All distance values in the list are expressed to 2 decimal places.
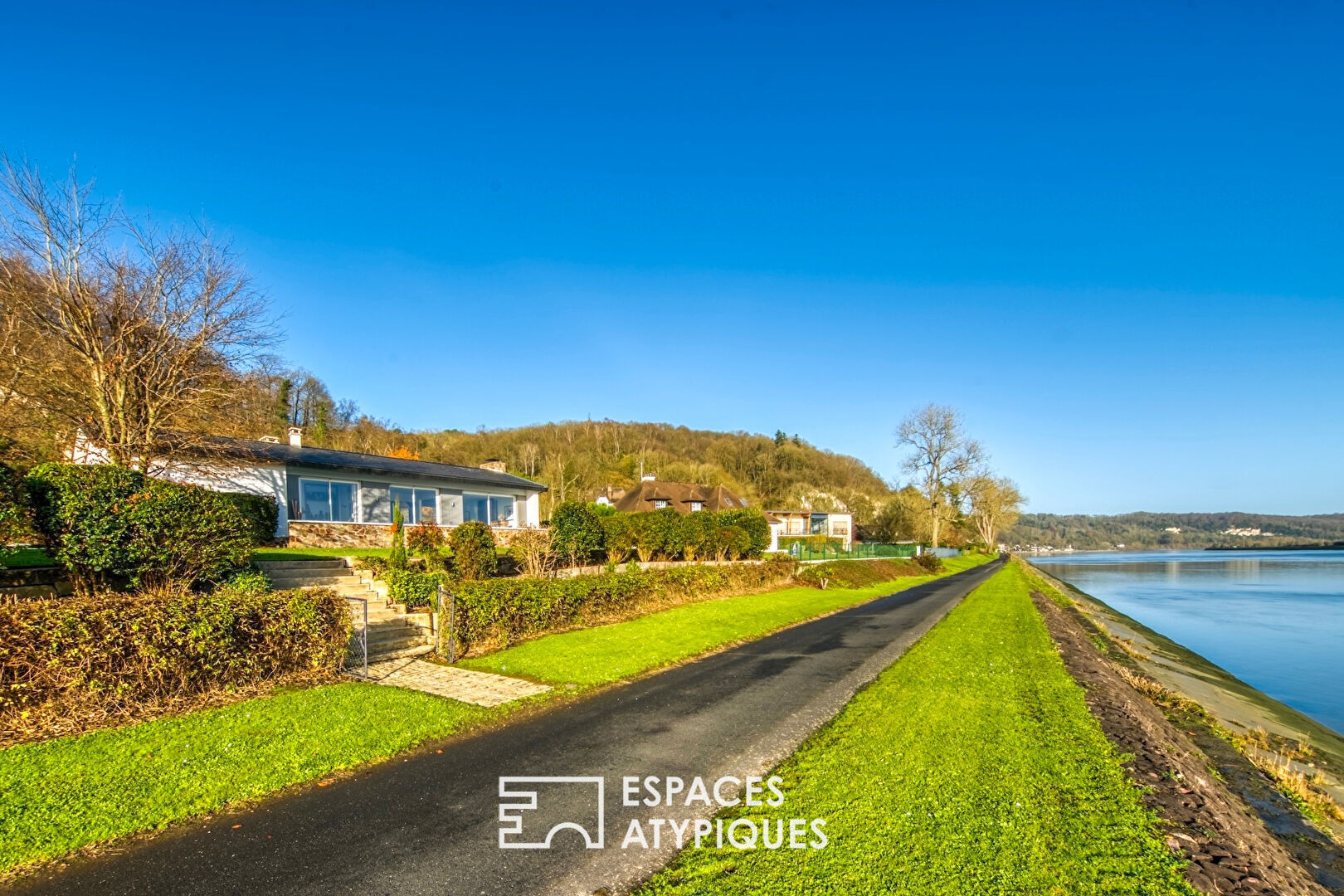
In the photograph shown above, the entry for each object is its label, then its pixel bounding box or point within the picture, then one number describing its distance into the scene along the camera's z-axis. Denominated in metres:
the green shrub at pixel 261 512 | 15.81
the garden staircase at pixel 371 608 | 10.80
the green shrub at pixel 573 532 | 22.16
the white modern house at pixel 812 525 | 59.03
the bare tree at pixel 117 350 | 13.05
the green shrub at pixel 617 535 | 25.48
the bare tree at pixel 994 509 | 81.23
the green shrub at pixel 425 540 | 17.28
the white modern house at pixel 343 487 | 19.36
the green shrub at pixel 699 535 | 27.64
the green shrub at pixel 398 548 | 14.36
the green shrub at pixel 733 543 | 28.98
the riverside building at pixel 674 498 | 51.66
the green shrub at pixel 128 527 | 8.93
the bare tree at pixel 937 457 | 55.78
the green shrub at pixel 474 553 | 16.22
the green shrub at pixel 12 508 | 8.20
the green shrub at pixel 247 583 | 9.65
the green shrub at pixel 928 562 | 43.12
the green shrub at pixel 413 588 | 12.60
